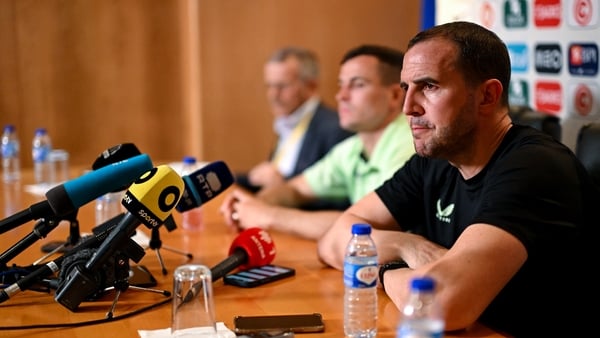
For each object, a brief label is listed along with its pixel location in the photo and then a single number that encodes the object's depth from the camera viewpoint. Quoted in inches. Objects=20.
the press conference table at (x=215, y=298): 88.2
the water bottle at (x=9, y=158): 153.2
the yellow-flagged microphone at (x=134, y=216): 85.9
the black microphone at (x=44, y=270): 90.9
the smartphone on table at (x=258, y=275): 97.4
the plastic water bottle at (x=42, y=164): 147.4
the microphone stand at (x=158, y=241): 102.1
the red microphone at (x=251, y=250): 100.7
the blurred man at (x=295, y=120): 164.3
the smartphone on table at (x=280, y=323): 86.8
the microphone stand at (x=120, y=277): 92.1
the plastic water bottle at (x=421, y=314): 68.9
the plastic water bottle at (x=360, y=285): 85.0
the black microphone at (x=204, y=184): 104.1
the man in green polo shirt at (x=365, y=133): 126.3
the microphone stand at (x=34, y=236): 92.7
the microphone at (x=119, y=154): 98.2
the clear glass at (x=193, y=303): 84.3
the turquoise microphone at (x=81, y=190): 89.3
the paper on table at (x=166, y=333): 85.8
